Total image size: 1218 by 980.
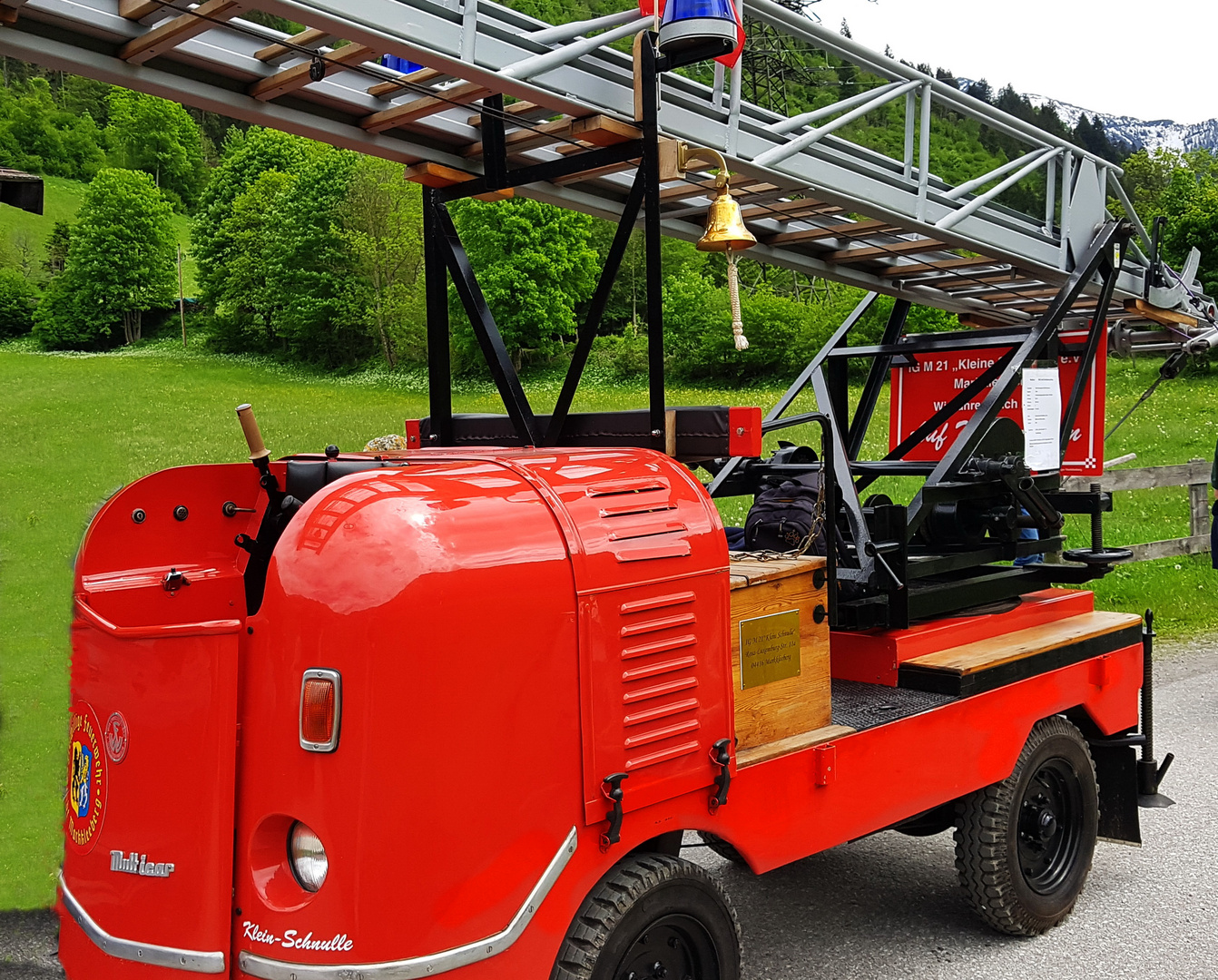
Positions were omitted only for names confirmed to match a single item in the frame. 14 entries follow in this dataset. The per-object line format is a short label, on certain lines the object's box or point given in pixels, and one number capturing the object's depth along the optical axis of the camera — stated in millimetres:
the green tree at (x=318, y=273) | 46500
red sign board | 6434
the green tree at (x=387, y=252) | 44250
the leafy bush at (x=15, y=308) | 55688
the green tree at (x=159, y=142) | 66500
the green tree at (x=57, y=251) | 62688
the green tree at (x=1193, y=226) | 38844
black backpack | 4465
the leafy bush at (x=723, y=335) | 36781
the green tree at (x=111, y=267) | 53531
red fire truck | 2602
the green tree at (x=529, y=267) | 39031
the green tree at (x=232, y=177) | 62281
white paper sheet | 5699
